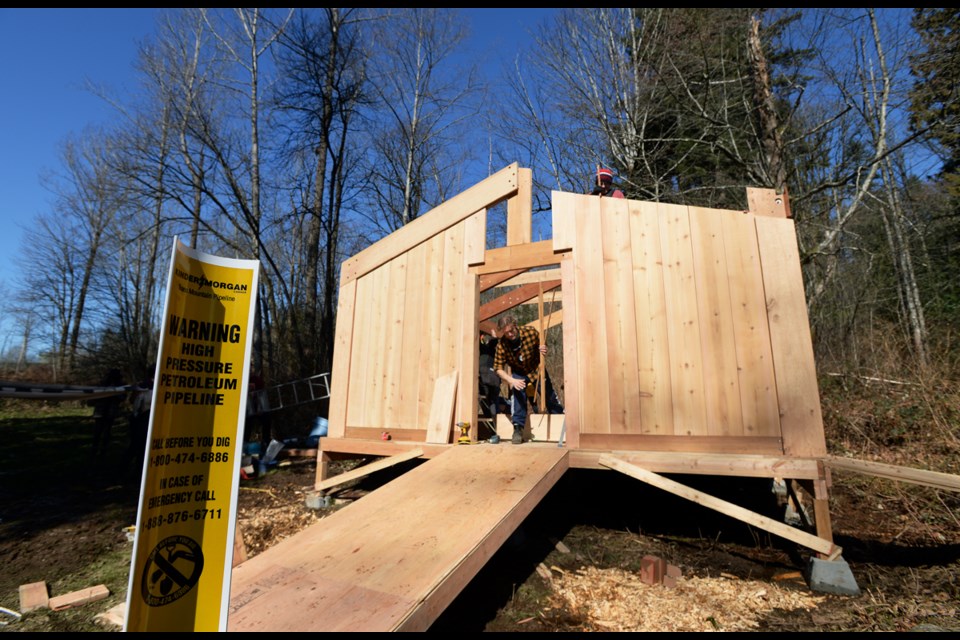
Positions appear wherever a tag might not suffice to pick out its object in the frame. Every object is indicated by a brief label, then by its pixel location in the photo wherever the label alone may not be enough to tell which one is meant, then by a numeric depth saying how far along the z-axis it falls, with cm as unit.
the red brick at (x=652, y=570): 400
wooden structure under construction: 305
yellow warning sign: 160
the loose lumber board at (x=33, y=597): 378
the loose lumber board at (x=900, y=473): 385
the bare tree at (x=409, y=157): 1587
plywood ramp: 236
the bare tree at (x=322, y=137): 1294
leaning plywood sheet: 564
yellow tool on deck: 543
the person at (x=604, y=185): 599
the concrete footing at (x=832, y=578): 379
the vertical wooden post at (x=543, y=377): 725
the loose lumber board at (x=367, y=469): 575
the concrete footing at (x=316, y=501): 652
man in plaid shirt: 655
